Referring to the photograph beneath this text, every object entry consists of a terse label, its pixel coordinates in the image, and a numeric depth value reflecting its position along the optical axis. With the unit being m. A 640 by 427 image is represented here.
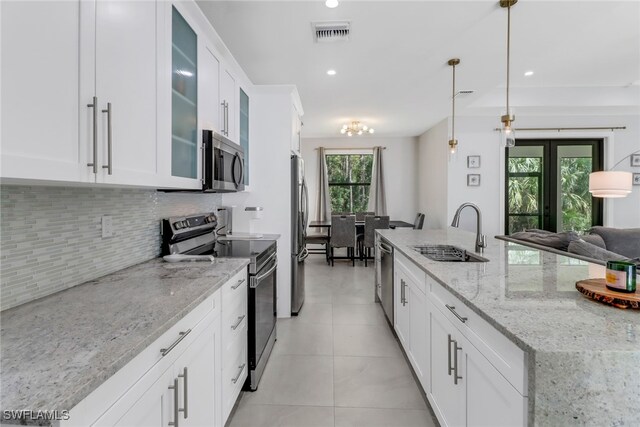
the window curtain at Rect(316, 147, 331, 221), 6.94
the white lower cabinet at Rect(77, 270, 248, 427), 0.78
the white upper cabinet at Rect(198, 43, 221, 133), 2.01
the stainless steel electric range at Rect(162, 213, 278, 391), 2.03
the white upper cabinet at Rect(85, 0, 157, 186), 1.03
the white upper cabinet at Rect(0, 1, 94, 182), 0.77
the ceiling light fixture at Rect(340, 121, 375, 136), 5.41
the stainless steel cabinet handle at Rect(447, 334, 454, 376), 1.39
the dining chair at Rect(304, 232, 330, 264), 6.00
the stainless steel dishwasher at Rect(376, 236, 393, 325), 2.89
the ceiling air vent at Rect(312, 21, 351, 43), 2.43
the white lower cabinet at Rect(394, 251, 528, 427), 0.96
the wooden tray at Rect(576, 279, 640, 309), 1.06
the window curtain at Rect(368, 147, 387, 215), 6.86
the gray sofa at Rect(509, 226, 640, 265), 2.35
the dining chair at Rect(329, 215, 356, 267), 5.70
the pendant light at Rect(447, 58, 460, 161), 3.09
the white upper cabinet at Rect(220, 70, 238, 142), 2.40
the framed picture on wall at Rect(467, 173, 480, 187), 5.29
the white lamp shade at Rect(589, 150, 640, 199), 3.81
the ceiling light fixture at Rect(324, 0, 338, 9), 2.13
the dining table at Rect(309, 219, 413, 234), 5.99
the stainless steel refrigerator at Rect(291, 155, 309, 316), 3.35
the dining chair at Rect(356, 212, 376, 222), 6.33
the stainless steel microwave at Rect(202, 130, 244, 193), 2.01
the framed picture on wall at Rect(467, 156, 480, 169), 5.27
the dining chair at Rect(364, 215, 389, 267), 5.69
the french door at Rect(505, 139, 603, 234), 5.32
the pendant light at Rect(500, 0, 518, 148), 2.19
